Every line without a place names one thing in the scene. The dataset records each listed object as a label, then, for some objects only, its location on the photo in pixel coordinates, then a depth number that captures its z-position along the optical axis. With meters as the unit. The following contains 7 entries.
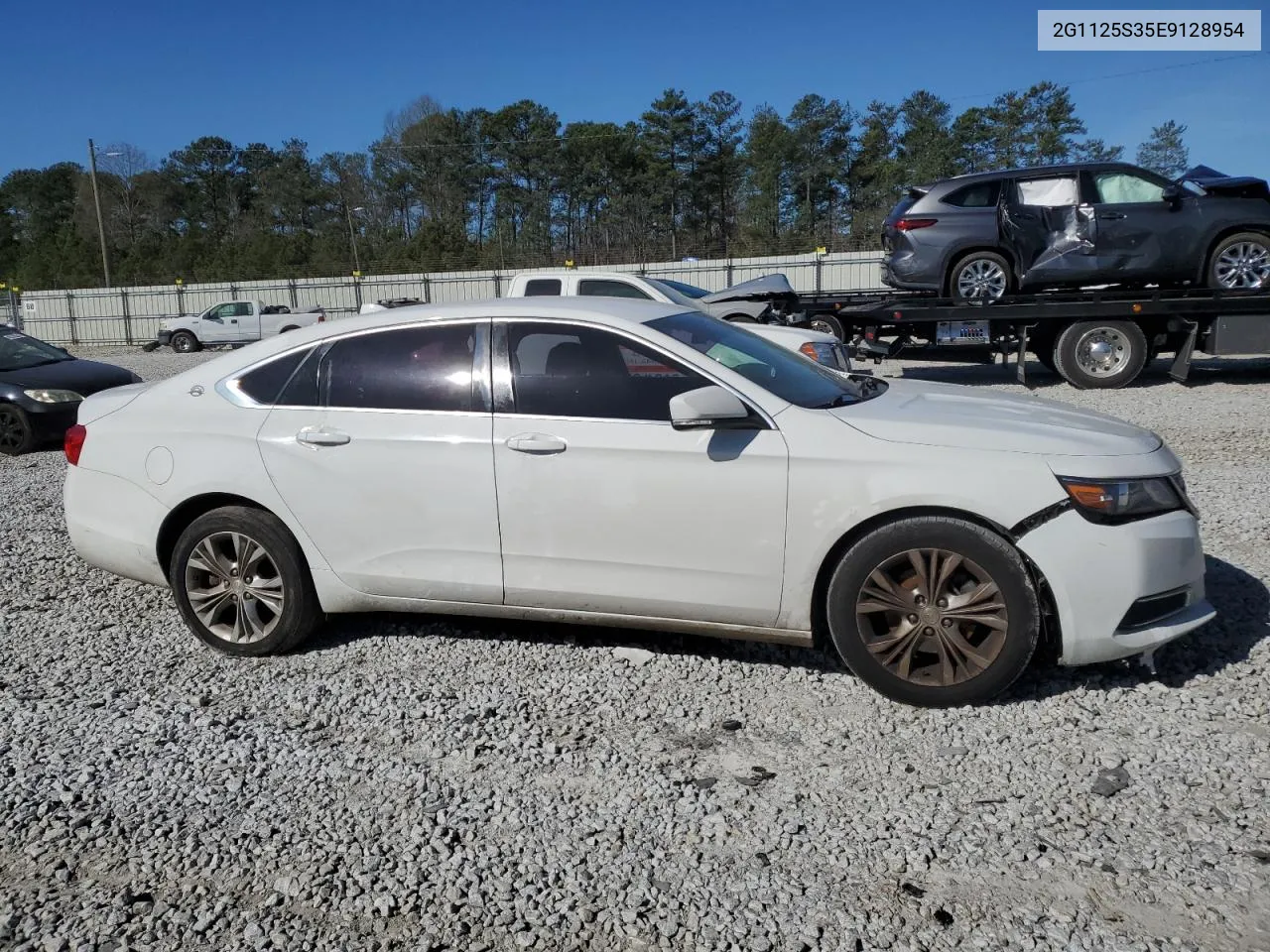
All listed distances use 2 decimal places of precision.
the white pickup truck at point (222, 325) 31.27
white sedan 3.44
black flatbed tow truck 11.71
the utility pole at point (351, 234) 51.51
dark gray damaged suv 11.66
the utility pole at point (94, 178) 41.72
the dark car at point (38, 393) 10.13
